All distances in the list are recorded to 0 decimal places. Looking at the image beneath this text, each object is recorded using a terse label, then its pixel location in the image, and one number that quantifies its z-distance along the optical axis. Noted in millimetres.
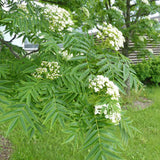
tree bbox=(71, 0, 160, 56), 4520
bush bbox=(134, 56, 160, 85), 6781
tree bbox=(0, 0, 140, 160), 1089
